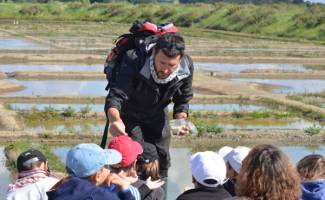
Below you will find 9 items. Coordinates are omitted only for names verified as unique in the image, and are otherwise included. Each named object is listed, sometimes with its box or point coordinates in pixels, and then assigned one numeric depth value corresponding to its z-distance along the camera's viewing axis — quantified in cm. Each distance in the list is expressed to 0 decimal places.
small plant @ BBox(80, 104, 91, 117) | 1986
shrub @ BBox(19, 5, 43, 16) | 8683
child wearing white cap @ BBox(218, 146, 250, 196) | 620
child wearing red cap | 576
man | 629
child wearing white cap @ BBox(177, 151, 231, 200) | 567
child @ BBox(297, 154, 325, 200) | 560
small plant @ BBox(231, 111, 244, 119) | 2061
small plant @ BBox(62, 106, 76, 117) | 1978
